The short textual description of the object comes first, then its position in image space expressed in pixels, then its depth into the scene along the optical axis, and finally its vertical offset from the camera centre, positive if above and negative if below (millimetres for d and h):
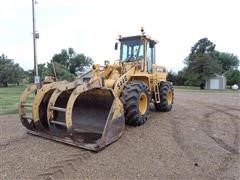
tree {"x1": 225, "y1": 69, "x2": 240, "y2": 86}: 29390 +1290
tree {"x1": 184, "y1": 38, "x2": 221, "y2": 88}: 24221 +2433
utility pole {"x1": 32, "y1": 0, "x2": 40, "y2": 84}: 9479 +2180
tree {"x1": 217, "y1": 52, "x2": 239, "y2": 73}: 37099 +4738
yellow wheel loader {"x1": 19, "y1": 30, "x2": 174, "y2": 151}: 3430 -388
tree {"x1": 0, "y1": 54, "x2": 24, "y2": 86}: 29182 +1856
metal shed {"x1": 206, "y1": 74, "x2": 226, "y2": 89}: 25459 +390
